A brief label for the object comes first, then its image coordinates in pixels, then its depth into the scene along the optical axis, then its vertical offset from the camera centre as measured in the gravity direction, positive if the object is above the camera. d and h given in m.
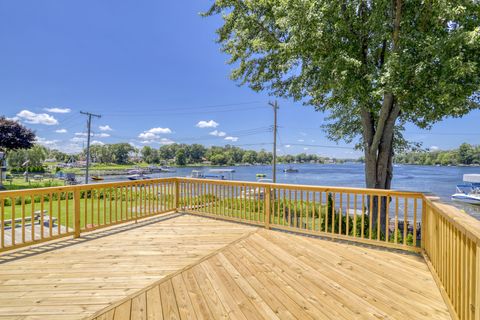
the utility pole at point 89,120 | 19.08 +3.13
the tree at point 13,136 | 16.81 +1.65
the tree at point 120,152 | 64.06 +1.95
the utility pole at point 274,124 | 15.63 +2.39
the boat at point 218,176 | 34.81 -2.50
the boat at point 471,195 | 18.97 -2.73
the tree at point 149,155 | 65.44 +1.25
